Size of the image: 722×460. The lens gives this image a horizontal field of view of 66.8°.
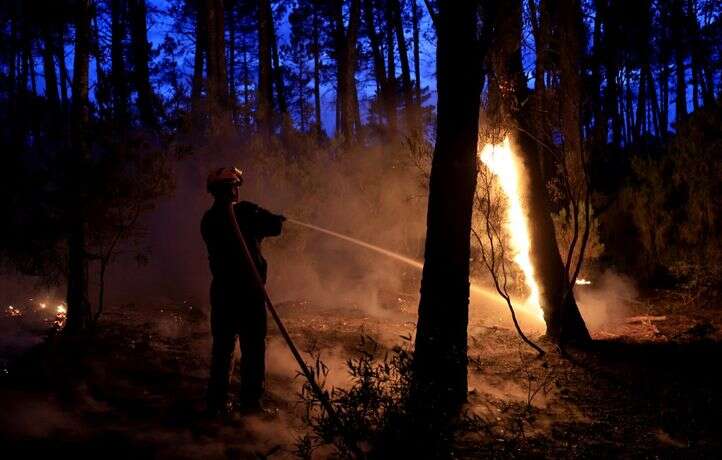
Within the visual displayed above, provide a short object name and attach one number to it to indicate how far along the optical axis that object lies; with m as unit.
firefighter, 4.48
